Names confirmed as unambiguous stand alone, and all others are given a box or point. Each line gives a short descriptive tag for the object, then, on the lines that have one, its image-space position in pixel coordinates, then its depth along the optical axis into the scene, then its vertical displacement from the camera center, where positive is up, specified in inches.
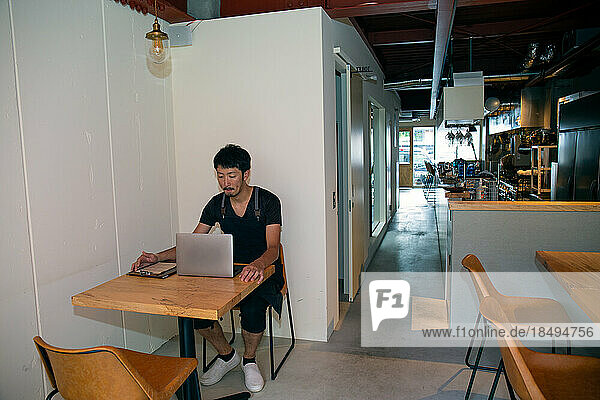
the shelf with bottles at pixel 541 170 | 247.1 -9.6
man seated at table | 109.4 -20.1
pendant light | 101.5 +28.5
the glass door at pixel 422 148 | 658.2 +12.6
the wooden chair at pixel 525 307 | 94.0 -34.0
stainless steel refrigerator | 210.1 +0.8
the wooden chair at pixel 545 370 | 59.9 -34.2
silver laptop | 92.3 -19.1
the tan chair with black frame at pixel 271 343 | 115.2 -50.9
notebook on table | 95.9 -23.1
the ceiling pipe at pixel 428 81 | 310.1 +53.2
